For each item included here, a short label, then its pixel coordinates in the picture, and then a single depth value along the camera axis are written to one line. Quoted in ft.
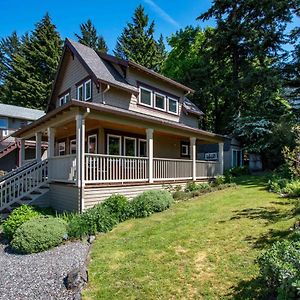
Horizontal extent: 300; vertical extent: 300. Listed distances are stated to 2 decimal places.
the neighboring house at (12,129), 91.86
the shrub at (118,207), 32.81
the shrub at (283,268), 11.42
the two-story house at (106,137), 36.27
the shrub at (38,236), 25.32
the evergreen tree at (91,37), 164.04
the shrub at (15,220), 29.27
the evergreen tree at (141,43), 136.26
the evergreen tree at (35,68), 133.18
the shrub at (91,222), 28.25
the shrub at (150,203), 34.42
